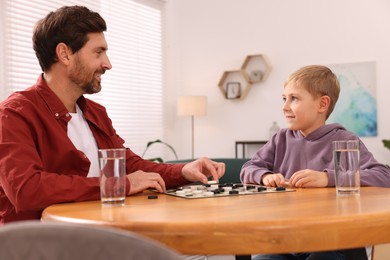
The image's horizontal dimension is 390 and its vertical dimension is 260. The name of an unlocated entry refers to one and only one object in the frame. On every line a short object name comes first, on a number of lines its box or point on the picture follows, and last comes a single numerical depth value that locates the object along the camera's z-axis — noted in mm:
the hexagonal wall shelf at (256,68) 6300
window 4656
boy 1862
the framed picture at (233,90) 6523
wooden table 995
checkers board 1567
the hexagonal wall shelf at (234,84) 6473
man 1475
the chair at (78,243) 564
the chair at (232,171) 2471
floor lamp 6273
